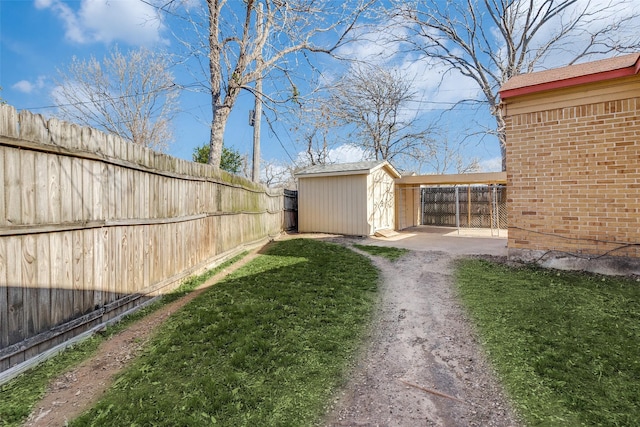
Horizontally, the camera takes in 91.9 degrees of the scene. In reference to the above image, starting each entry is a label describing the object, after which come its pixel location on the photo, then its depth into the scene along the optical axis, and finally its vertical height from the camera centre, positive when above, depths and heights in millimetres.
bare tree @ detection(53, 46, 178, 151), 16234 +6867
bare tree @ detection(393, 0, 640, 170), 14156 +8400
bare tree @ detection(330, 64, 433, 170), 17898 +5484
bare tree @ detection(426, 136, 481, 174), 26306 +4360
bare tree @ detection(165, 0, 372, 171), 8273 +5155
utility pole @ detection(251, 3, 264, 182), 11404 +2808
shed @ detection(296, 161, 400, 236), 10398 +531
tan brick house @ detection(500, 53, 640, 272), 4516 +716
